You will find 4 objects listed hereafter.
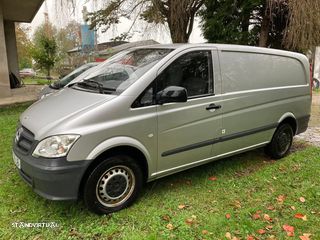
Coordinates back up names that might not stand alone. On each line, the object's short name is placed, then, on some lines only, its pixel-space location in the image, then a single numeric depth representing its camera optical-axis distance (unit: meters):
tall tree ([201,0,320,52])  9.01
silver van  2.77
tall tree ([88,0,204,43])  8.56
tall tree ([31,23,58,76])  21.02
